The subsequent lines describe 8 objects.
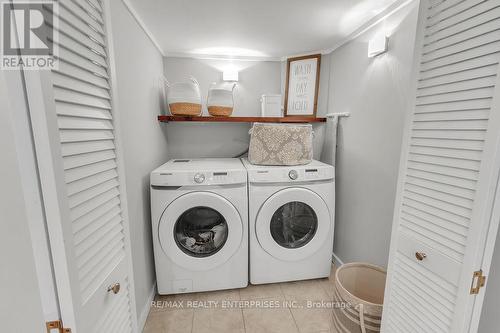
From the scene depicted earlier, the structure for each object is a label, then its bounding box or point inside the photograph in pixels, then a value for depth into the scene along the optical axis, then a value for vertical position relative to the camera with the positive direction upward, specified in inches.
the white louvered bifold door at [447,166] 24.6 -4.0
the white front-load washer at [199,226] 58.5 -26.4
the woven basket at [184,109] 69.4 +6.6
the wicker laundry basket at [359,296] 45.6 -37.4
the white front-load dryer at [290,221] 63.4 -26.1
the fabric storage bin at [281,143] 66.4 -3.3
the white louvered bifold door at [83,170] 18.2 -3.9
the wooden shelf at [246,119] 71.3 +3.9
